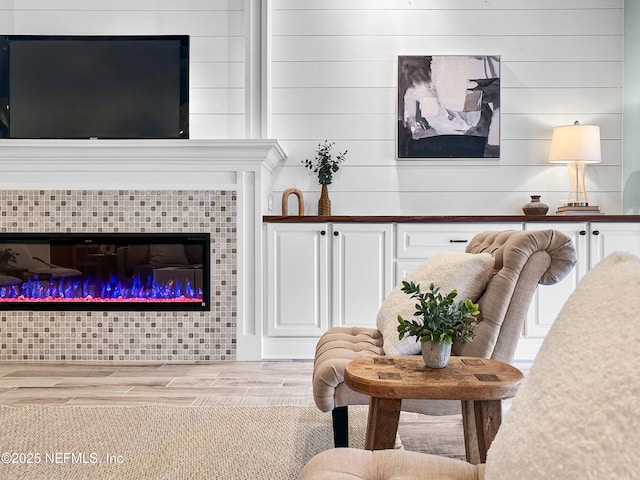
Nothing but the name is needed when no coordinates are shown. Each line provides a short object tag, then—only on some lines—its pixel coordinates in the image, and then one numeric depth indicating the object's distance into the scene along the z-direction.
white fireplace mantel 3.46
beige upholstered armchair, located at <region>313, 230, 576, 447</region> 1.73
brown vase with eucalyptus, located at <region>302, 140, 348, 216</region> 3.89
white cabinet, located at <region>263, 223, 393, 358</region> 3.57
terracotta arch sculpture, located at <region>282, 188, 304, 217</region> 3.82
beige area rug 1.87
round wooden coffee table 1.33
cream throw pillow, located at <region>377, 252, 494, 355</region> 1.85
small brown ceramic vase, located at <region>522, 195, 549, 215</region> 3.73
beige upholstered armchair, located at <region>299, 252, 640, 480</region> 0.57
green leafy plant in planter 1.47
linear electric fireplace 3.55
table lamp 3.79
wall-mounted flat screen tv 3.77
